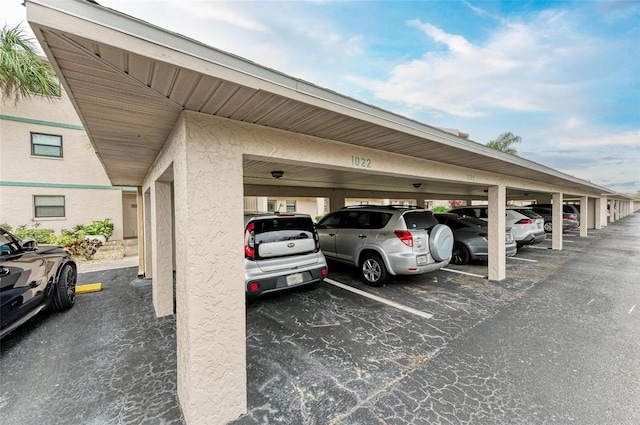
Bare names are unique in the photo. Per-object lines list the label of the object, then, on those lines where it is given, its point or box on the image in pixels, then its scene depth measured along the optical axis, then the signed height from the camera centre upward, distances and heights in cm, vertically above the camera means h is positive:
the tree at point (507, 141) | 2795 +705
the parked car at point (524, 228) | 877 -77
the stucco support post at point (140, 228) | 643 -47
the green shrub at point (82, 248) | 897 -136
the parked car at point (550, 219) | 1450 -86
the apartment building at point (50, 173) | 1023 +159
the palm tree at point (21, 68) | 844 +481
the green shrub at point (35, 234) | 984 -91
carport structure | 131 +76
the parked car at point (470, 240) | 745 -101
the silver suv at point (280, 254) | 422 -81
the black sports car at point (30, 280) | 316 -102
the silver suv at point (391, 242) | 526 -76
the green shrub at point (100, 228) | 1123 -84
